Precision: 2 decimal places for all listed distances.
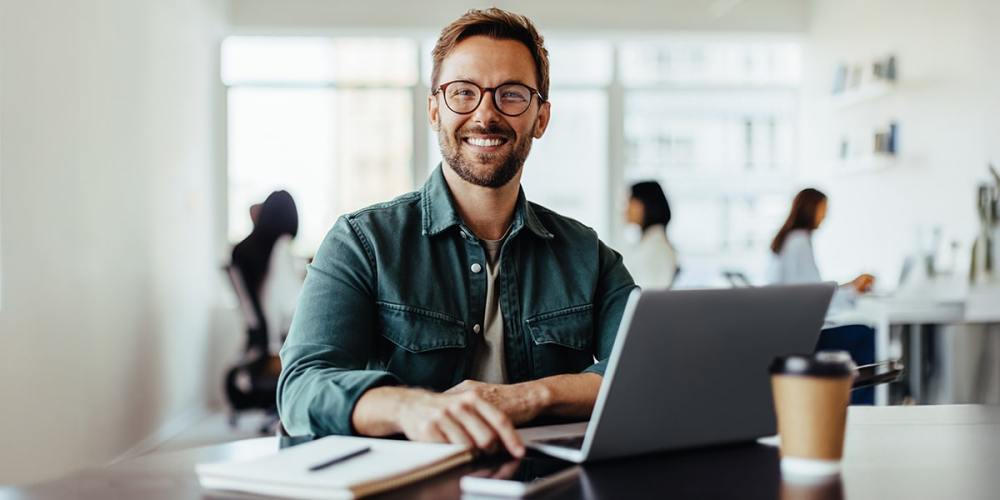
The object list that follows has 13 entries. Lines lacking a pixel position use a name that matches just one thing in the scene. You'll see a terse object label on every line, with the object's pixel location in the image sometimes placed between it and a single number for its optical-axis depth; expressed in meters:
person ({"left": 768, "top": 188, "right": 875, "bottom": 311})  5.15
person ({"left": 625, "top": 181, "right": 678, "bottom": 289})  5.25
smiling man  1.55
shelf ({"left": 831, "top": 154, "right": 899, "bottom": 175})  5.92
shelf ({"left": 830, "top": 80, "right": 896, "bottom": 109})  5.87
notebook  0.87
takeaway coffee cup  0.95
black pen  0.92
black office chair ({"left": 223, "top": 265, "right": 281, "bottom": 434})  5.17
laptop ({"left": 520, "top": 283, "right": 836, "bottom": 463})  0.98
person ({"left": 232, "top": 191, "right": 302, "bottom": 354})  5.20
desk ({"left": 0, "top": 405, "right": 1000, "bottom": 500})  0.92
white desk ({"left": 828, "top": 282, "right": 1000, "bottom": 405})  4.48
